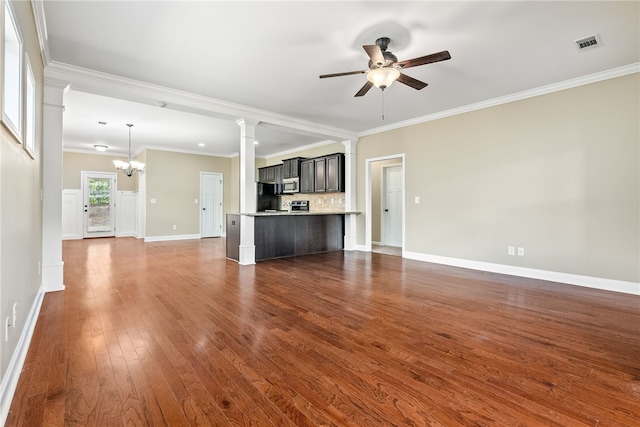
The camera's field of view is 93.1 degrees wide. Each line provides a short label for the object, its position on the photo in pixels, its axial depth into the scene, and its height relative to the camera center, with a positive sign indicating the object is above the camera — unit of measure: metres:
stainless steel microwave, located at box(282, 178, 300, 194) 8.16 +0.82
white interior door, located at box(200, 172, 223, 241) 9.34 +0.33
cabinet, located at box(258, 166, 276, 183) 9.26 +1.28
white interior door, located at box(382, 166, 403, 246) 7.59 +0.21
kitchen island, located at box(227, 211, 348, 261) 5.62 -0.39
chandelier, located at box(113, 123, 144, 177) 7.57 +1.25
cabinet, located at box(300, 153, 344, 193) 7.07 +0.99
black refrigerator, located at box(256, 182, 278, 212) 9.14 +0.53
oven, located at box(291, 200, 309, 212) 8.33 +0.26
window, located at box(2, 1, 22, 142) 1.84 +0.93
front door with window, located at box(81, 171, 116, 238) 8.99 +0.36
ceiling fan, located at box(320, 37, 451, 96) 2.75 +1.42
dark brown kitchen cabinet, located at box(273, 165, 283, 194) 8.94 +1.13
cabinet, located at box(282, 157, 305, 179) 8.11 +1.30
